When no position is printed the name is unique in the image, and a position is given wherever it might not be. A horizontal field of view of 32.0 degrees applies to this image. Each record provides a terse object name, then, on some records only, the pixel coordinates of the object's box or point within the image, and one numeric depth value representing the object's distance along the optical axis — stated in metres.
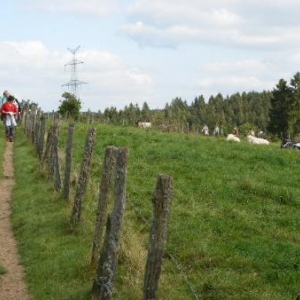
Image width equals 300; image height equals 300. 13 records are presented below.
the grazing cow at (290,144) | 31.99
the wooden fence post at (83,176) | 11.46
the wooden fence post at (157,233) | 6.38
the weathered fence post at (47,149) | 17.56
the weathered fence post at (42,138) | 20.61
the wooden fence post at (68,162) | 13.55
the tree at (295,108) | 76.00
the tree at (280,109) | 83.19
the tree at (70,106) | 54.03
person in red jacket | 24.80
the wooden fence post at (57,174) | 14.80
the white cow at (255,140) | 42.27
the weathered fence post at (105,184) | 9.51
